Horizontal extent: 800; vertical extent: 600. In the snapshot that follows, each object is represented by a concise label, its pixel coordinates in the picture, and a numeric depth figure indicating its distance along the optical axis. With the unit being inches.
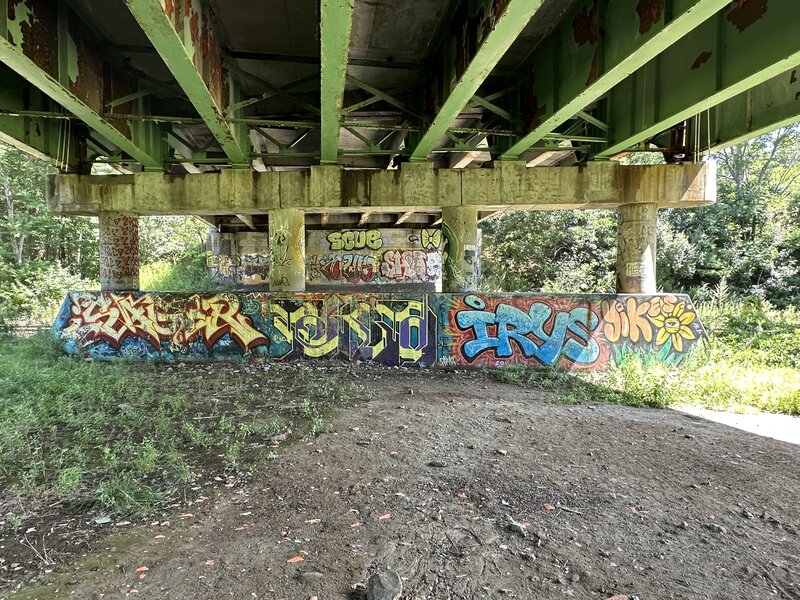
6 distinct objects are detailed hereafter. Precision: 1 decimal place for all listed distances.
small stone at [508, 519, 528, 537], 132.4
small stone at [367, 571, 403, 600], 101.4
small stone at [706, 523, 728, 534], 137.4
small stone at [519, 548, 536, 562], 120.2
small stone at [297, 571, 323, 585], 108.8
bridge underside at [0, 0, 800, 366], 210.5
